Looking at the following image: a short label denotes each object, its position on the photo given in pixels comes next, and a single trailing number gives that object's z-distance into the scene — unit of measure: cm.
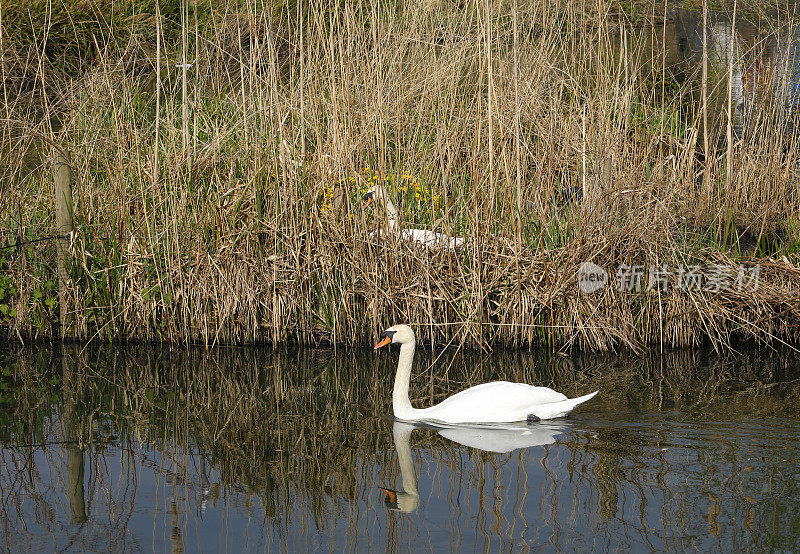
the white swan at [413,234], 1434
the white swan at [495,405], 1101
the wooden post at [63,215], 1501
